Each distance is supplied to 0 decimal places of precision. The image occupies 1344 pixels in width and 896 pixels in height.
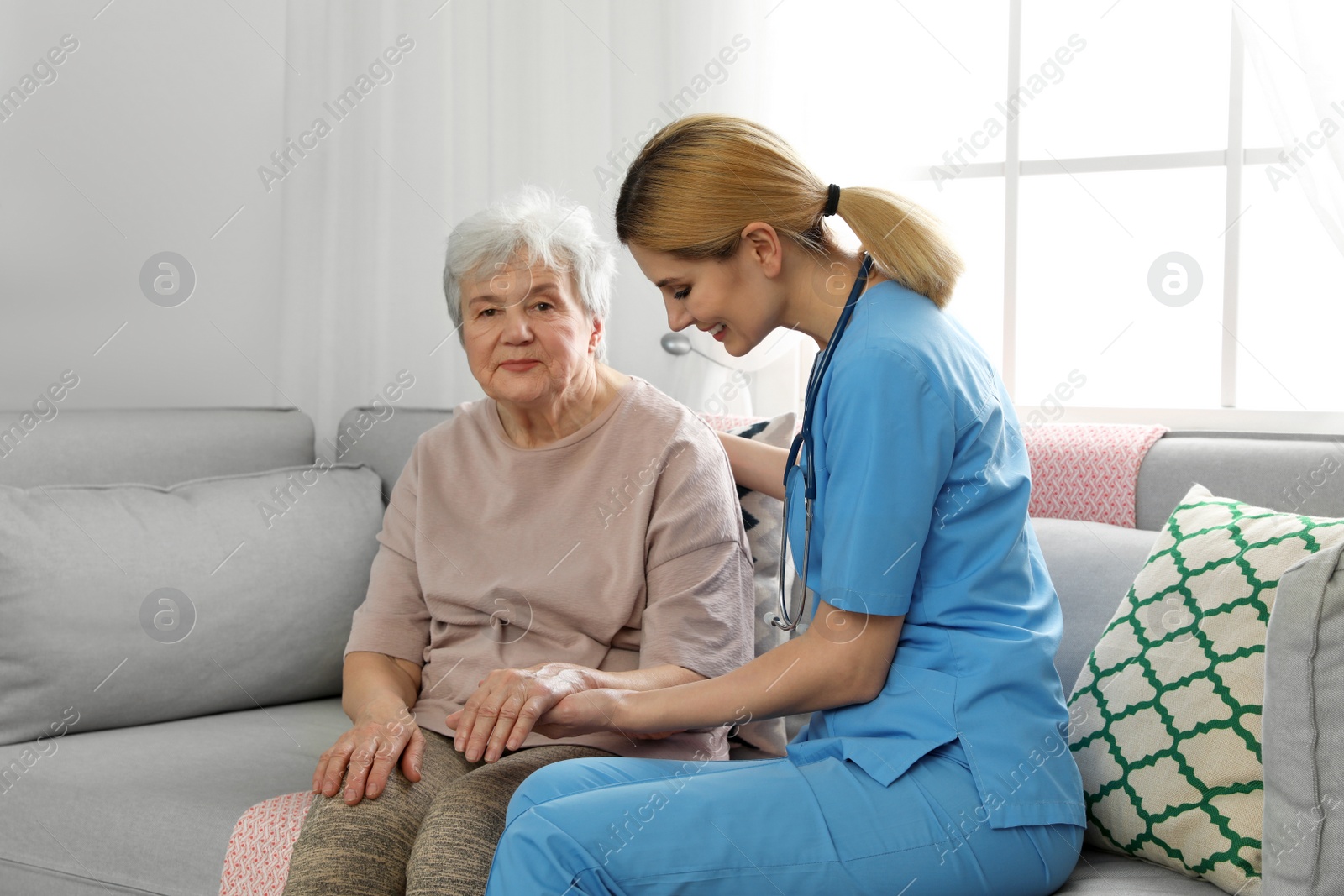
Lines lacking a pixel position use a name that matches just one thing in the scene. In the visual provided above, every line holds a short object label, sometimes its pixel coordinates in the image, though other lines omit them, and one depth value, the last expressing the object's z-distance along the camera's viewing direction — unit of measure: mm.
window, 2295
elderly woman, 1538
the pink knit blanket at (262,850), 1487
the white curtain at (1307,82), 1949
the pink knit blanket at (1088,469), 1775
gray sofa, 1569
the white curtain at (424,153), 2832
